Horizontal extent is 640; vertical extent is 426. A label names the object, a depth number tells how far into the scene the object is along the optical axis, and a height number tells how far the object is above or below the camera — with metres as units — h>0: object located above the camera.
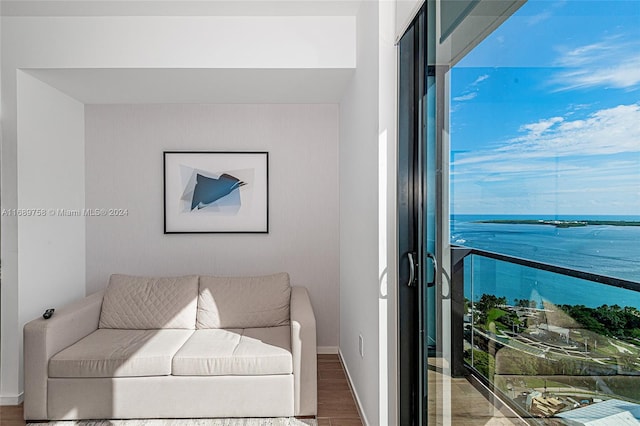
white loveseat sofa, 3.15 -1.09
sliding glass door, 2.11 -0.05
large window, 0.94 +0.01
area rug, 3.12 -1.38
